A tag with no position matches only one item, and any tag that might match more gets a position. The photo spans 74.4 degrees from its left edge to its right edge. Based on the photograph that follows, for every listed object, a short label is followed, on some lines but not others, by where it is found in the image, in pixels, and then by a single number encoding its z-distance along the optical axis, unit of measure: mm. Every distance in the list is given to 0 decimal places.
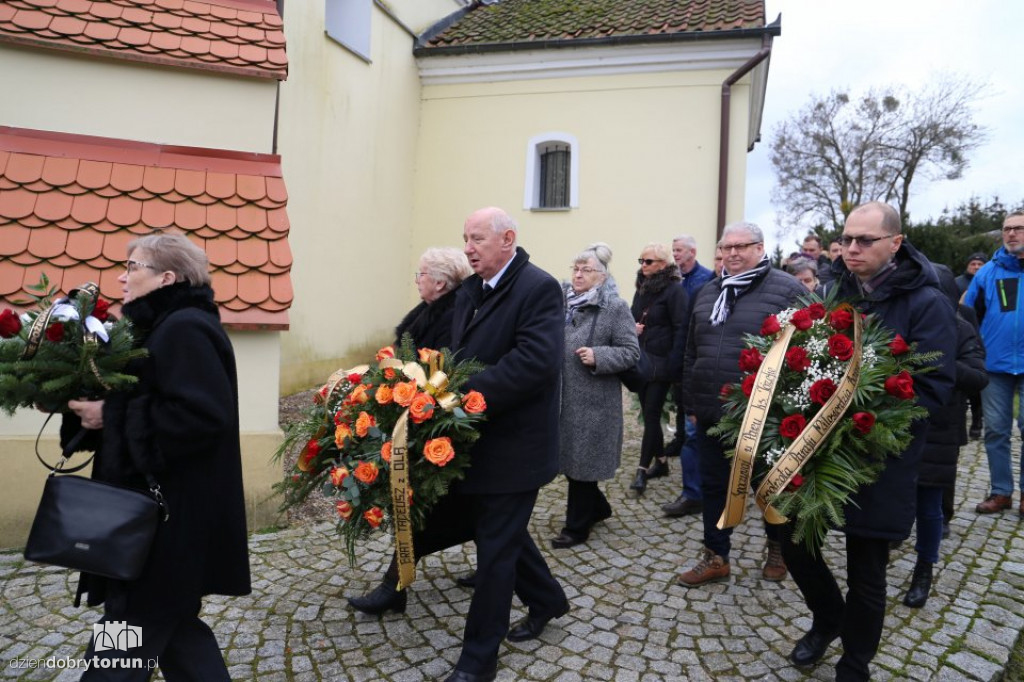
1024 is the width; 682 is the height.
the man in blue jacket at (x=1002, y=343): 4926
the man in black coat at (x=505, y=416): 2840
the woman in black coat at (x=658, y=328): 5359
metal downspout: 9875
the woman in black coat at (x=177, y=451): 2254
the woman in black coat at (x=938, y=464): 3750
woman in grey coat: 4352
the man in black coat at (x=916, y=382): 2666
